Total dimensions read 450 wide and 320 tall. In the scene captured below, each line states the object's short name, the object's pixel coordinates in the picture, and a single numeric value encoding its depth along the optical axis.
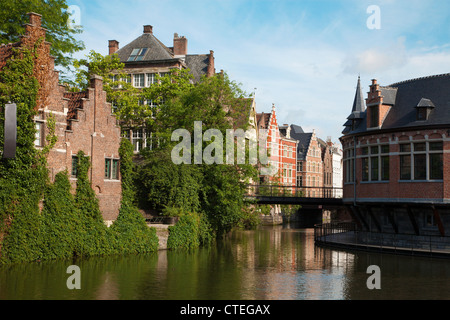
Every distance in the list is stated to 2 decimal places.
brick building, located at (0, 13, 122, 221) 24.52
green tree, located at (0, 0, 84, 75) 29.55
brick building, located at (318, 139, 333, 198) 89.65
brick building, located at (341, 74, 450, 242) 27.66
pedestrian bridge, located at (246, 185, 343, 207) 38.16
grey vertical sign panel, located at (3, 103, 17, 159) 20.28
